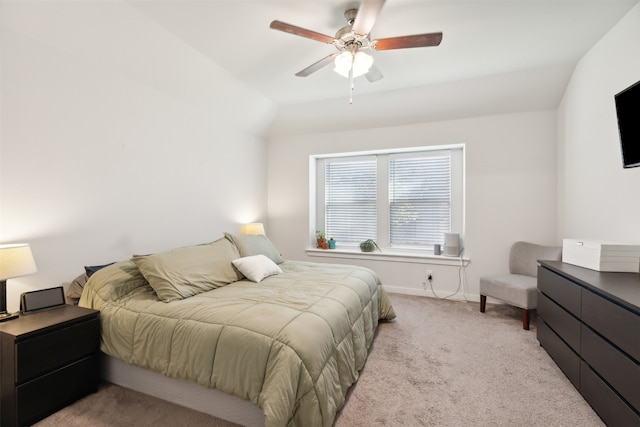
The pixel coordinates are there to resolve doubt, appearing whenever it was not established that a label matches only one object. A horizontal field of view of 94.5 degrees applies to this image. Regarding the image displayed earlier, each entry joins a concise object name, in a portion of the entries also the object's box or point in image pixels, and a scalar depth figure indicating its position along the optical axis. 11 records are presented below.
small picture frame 1.89
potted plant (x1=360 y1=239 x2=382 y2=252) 4.60
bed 1.47
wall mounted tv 1.88
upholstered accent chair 2.97
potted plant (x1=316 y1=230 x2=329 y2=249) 4.83
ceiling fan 1.89
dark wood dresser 1.45
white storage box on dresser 1.99
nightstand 1.61
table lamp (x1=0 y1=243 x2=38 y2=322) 1.76
